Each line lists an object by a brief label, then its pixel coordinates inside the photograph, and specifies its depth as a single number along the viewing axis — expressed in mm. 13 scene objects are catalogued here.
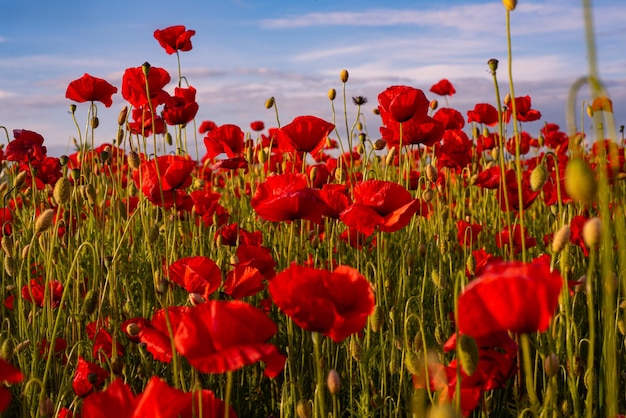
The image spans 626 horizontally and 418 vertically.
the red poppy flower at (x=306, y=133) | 2482
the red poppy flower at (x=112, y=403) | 1120
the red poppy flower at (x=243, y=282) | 1862
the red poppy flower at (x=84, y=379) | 1688
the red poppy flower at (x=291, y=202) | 1877
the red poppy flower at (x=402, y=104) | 2494
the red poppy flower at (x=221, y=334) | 1050
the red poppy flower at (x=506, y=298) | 977
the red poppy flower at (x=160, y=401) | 1055
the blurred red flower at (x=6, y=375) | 1061
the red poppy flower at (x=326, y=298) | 1182
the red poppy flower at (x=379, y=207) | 1918
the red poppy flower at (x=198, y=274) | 1772
